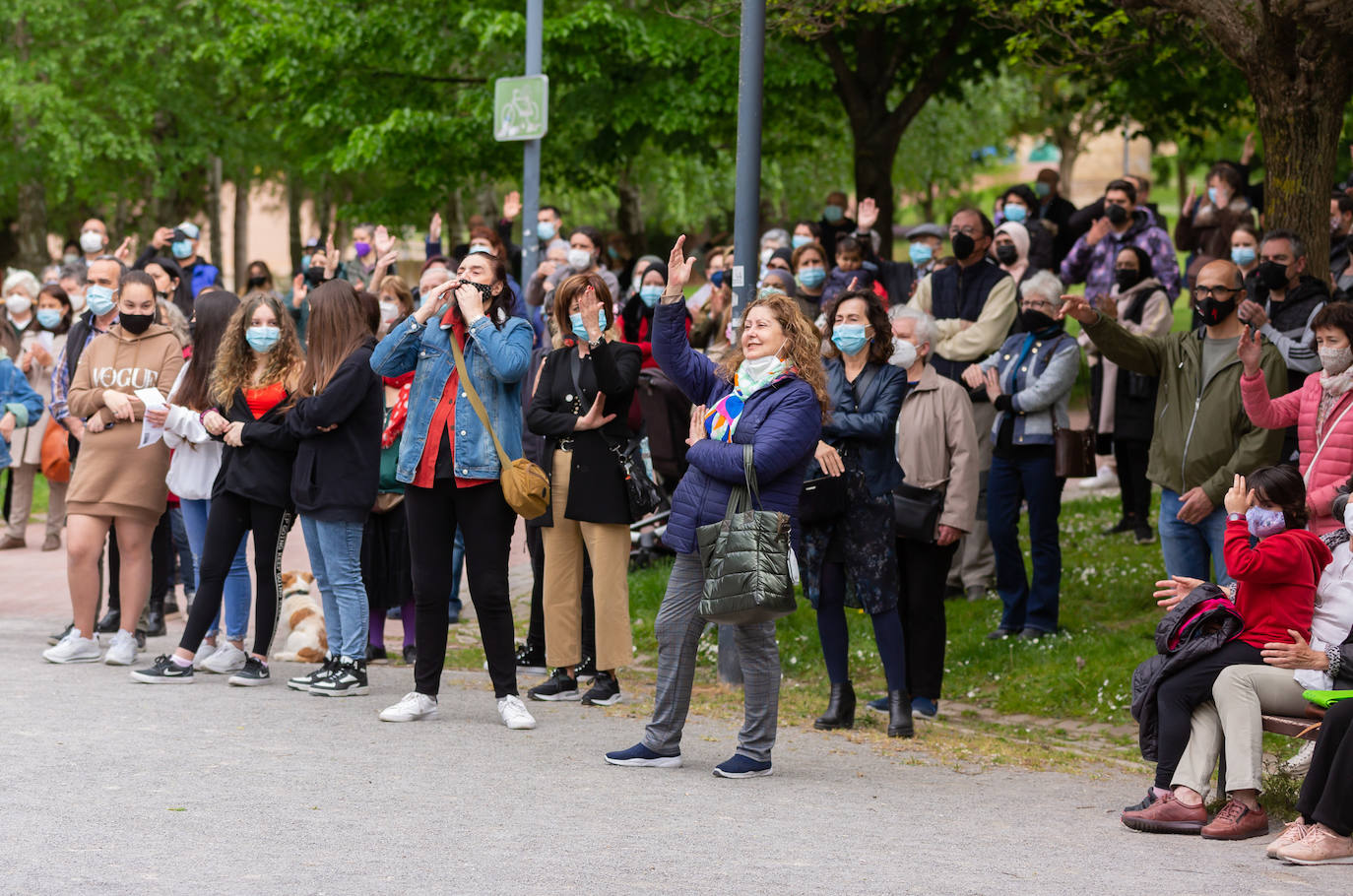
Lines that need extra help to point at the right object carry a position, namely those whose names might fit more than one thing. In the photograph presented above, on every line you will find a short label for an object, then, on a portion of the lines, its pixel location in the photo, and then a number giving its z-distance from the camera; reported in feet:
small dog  61.57
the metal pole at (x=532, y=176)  82.74
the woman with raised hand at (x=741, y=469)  44.39
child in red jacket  41.14
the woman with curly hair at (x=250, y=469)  54.08
